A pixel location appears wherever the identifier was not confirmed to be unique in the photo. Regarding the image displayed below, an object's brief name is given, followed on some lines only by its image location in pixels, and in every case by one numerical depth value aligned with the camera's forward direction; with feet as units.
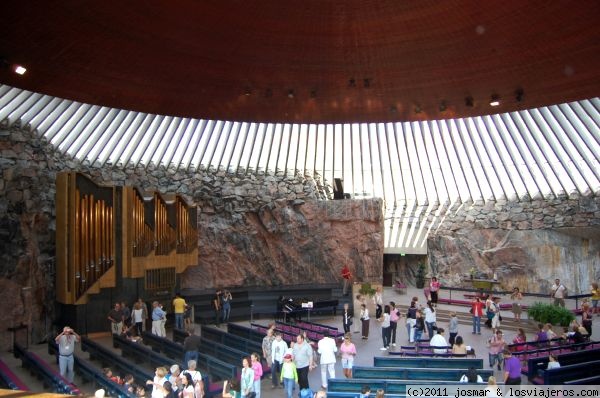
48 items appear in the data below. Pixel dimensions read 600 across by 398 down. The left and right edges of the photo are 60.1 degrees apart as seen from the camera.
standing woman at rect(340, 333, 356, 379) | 29.04
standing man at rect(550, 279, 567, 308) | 50.07
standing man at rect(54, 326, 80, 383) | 29.22
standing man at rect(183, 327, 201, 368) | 28.86
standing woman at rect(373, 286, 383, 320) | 50.72
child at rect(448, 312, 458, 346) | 38.27
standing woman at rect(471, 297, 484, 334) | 43.24
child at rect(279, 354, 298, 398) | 25.44
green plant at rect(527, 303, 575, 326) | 41.66
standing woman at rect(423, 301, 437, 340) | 40.91
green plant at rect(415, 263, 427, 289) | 75.05
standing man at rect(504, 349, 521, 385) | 24.99
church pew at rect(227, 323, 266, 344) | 38.65
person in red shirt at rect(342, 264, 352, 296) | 61.87
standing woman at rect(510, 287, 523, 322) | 48.01
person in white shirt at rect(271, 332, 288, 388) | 28.30
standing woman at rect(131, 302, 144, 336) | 42.01
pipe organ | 41.39
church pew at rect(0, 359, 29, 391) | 25.85
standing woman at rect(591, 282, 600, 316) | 51.08
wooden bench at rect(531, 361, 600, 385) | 26.86
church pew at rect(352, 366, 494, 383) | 26.40
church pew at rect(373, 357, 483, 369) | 28.68
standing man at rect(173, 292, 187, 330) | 44.73
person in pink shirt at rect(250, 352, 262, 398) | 24.12
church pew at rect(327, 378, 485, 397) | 24.84
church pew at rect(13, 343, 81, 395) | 23.77
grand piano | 49.84
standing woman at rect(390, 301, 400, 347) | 38.60
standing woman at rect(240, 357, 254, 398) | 23.48
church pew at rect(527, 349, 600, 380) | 29.04
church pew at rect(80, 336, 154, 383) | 27.63
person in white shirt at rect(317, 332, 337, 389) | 27.86
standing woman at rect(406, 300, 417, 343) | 40.47
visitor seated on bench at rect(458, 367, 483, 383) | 24.61
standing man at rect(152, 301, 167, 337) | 41.24
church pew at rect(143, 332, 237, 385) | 27.71
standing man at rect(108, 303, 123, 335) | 40.73
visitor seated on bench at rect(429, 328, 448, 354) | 32.04
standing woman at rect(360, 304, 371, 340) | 42.09
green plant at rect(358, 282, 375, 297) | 54.03
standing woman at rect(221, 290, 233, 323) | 51.39
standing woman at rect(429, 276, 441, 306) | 55.26
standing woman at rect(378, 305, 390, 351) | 38.17
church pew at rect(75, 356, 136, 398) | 22.94
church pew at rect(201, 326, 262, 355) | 35.24
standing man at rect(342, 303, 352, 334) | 42.01
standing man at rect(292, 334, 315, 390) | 26.58
